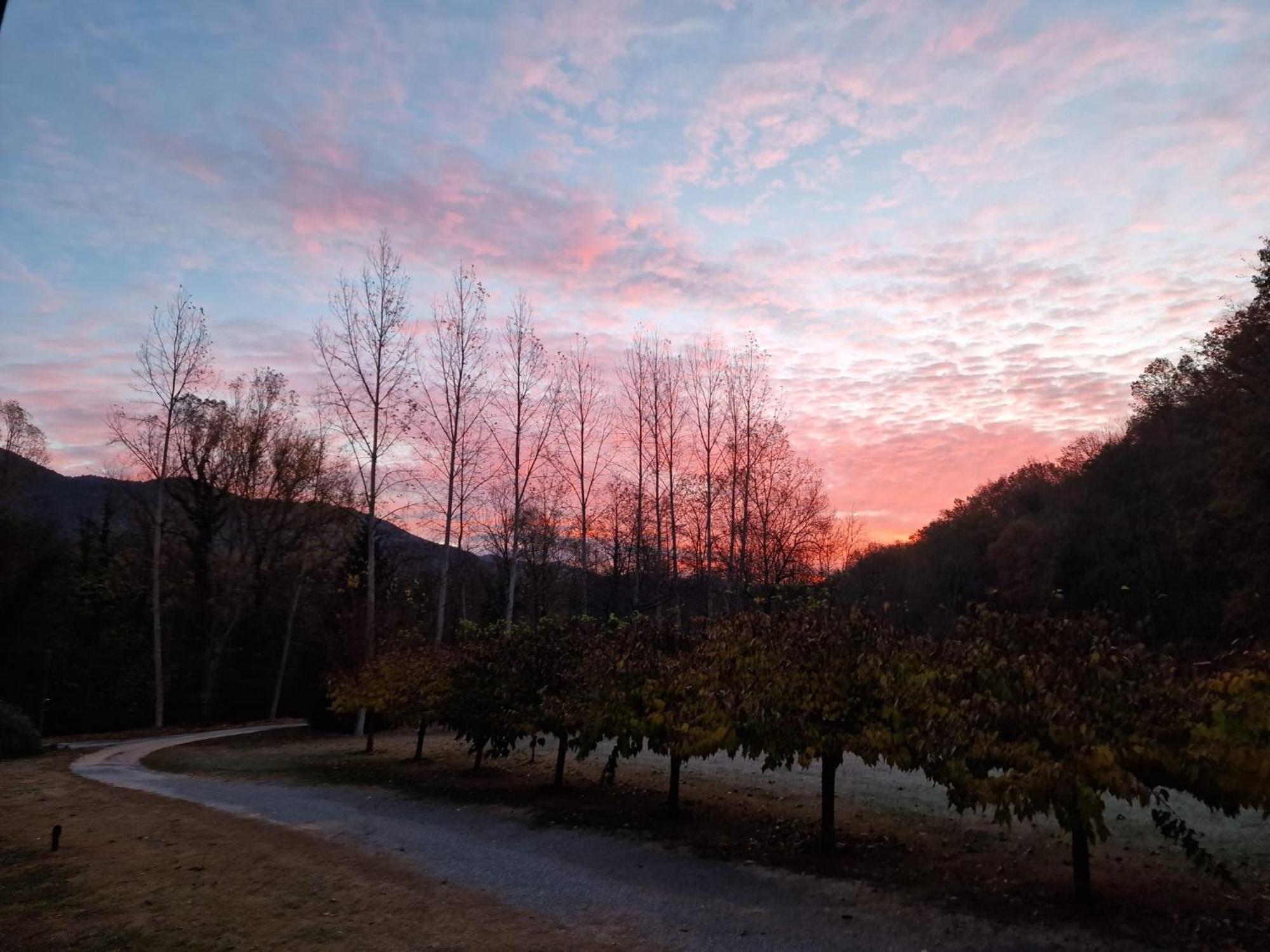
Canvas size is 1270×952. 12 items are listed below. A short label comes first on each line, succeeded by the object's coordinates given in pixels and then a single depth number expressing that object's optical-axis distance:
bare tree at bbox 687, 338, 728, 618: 29.38
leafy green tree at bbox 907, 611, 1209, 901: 5.84
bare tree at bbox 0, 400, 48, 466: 34.84
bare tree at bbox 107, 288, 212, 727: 30.12
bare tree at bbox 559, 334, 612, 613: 28.14
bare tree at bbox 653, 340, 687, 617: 29.62
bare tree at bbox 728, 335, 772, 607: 29.47
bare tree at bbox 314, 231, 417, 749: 24.23
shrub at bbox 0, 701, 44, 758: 20.91
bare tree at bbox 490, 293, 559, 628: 25.75
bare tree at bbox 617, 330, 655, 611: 29.56
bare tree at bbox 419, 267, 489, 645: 24.83
